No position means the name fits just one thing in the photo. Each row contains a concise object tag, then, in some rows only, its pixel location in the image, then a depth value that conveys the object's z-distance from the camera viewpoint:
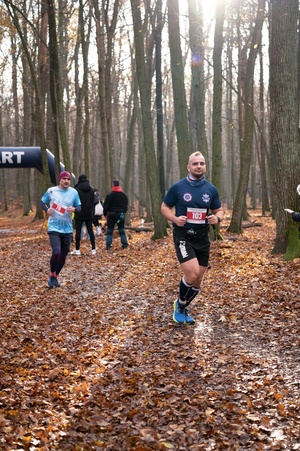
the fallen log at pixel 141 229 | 21.09
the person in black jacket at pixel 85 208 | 14.02
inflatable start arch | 21.84
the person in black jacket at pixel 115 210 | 15.61
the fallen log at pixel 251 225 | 21.88
